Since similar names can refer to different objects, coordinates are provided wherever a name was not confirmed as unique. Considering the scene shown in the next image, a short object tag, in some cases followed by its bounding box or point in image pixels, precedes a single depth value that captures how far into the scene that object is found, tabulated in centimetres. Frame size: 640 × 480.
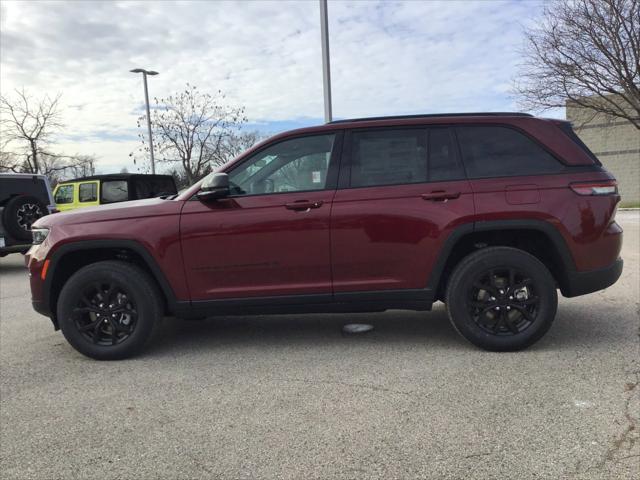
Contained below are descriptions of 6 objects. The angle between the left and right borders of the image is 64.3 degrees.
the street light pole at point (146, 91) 2536
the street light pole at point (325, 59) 1144
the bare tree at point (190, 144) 3073
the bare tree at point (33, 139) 2520
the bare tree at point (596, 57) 2142
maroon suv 387
